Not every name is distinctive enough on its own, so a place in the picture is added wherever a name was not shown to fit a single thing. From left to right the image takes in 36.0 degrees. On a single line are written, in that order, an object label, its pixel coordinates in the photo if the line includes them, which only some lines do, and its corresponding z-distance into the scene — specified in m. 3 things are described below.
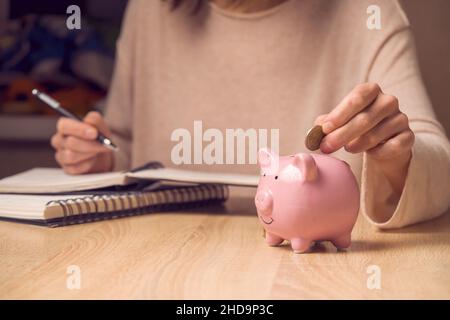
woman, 1.14
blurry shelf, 1.96
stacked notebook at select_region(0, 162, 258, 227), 0.88
